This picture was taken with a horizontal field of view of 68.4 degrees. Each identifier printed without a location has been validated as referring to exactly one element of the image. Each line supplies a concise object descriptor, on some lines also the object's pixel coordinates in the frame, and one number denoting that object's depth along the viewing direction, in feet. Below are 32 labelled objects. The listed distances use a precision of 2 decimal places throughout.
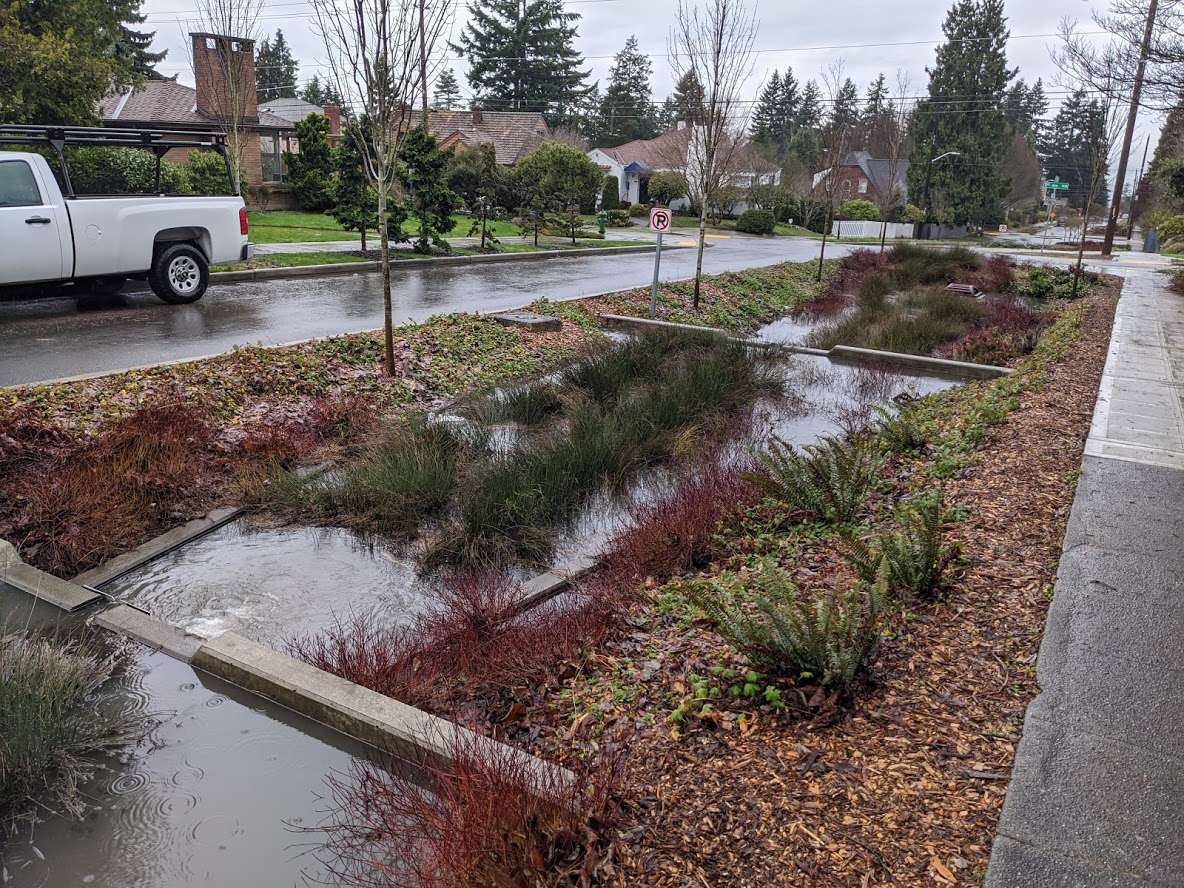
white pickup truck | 33.45
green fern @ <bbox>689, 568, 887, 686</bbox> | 11.14
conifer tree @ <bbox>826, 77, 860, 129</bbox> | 311.11
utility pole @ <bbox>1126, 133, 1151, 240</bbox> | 192.72
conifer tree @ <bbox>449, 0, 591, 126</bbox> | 209.87
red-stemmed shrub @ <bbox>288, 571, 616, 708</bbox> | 13.20
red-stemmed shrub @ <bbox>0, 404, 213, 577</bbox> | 17.71
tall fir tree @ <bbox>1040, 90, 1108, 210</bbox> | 294.60
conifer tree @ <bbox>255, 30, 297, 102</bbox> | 251.19
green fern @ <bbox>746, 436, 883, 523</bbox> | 18.22
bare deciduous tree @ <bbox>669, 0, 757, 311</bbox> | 47.24
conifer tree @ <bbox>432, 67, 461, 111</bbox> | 222.19
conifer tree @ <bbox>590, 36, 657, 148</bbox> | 251.80
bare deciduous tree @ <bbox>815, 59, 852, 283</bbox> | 86.43
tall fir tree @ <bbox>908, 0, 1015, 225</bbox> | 174.50
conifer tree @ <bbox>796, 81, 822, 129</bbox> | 304.91
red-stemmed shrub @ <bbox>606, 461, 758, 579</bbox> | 17.25
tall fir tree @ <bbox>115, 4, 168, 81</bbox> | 164.96
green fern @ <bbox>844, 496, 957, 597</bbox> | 13.55
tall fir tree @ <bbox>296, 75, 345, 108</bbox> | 245.04
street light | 172.55
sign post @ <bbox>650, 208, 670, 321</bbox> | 44.76
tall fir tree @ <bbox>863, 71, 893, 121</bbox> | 293.53
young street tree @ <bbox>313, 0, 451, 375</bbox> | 25.61
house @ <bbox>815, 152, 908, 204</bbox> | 224.94
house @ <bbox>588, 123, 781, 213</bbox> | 169.27
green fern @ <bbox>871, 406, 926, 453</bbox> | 23.34
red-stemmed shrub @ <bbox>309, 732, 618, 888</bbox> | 8.46
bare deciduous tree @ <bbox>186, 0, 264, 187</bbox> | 58.49
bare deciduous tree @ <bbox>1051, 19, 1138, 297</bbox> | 36.50
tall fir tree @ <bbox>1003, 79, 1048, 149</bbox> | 309.81
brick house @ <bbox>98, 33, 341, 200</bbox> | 91.81
